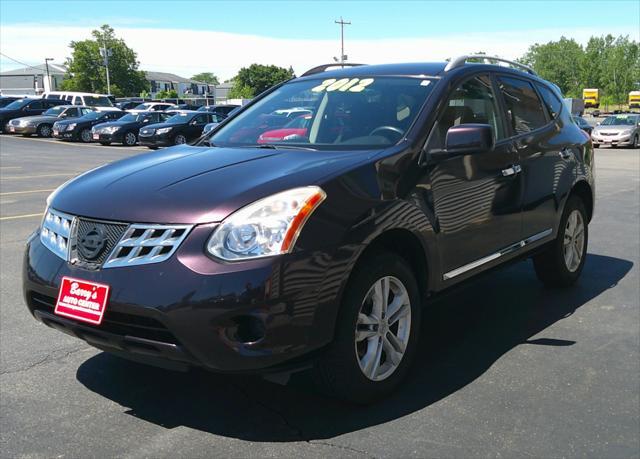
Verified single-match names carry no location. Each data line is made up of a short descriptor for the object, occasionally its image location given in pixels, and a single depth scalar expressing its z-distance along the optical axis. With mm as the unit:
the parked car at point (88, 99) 36656
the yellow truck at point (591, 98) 93438
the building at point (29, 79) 121188
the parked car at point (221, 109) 30022
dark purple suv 2787
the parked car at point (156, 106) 38188
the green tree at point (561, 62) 132575
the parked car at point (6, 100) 36919
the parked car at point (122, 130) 26831
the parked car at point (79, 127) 28562
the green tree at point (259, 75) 137250
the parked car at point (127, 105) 40881
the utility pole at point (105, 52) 70375
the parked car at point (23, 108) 32562
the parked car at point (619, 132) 27312
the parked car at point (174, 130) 24906
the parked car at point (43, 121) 30406
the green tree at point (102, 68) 95375
